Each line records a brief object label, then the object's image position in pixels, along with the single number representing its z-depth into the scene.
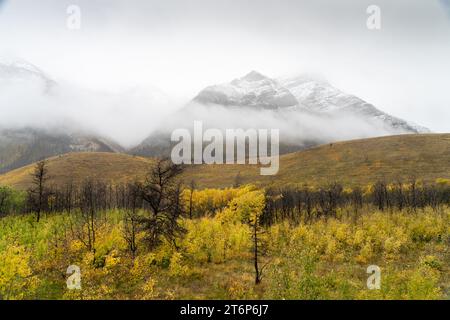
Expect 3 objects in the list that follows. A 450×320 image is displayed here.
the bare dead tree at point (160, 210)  31.69
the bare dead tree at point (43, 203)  64.03
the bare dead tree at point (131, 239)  31.27
